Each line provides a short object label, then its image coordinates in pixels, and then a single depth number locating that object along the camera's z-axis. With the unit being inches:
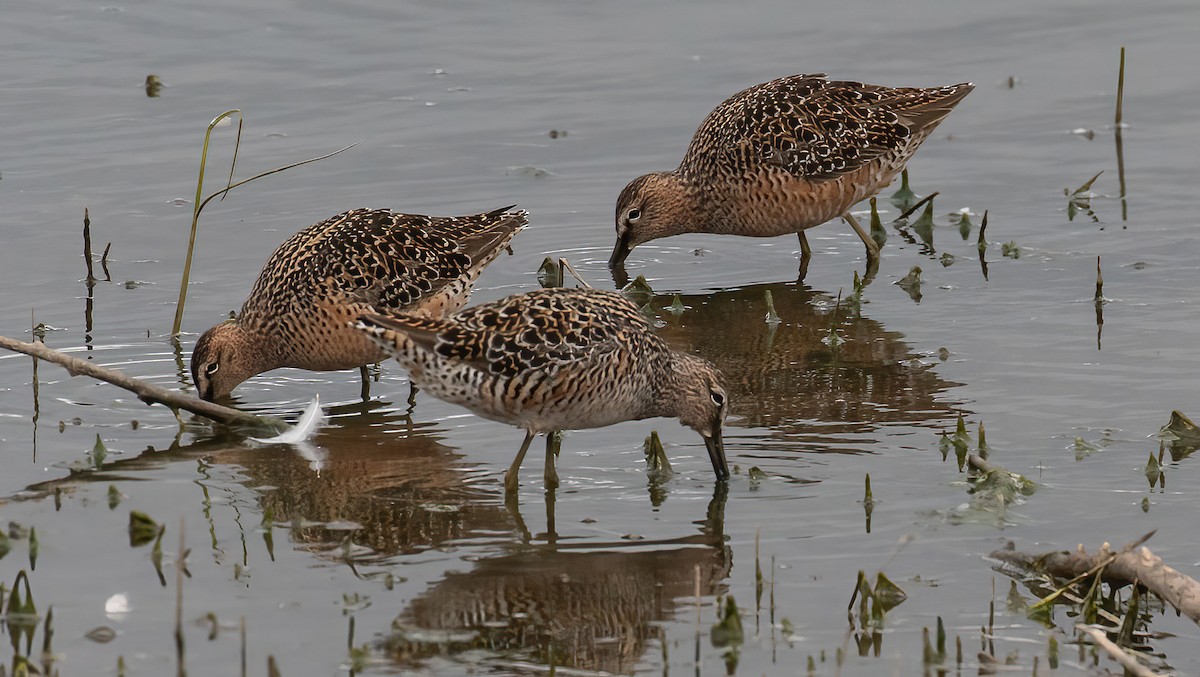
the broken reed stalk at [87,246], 743.1
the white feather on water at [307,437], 577.3
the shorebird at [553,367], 521.7
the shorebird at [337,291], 631.8
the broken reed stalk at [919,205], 821.2
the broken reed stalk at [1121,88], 947.3
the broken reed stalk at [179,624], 360.2
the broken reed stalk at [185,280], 672.4
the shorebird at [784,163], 797.9
